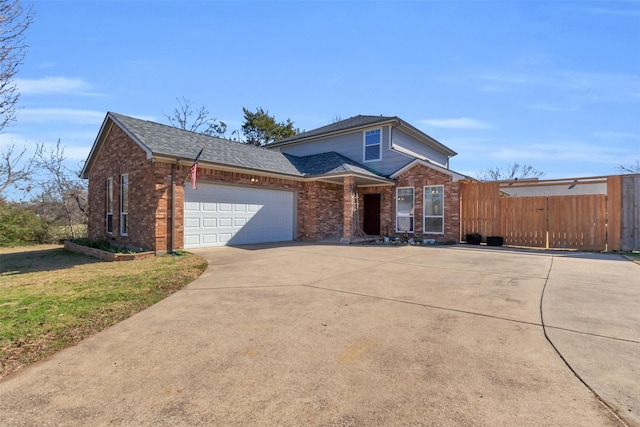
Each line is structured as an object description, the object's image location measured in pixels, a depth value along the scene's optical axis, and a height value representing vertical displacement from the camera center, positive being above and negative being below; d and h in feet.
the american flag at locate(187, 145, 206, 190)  32.14 +4.53
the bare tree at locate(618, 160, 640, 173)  81.76 +12.26
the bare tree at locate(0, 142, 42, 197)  52.80 +7.37
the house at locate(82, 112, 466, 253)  34.71 +3.87
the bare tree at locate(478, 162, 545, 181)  122.11 +16.62
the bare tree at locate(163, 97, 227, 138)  98.68 +31.94
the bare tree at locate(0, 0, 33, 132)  19.01 +11.34
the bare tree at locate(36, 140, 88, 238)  58.08 +4.19
